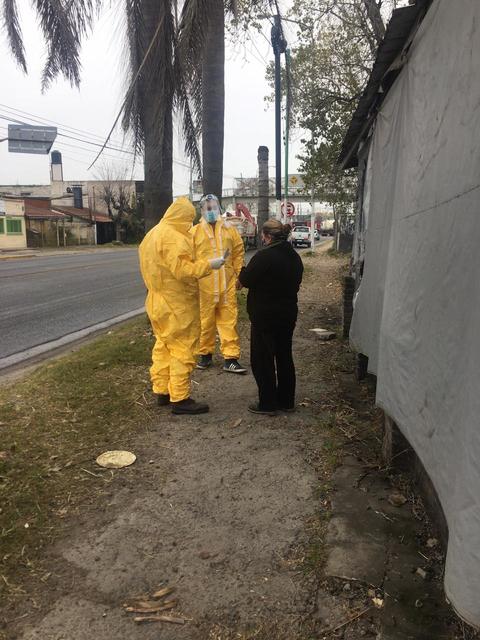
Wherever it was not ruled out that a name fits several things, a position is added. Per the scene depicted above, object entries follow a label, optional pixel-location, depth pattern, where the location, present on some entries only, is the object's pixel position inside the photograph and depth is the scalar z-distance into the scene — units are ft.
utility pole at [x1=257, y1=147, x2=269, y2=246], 45.47
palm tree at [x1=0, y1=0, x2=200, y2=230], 20.88
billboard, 97.86
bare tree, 172.76
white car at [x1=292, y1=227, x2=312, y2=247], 162.11
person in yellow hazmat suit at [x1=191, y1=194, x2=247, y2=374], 20.39
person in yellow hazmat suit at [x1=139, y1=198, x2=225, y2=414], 15.17
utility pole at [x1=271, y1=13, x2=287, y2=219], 48.92
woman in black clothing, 15.51
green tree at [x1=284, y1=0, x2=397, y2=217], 46.24
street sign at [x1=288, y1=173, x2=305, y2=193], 71.94
